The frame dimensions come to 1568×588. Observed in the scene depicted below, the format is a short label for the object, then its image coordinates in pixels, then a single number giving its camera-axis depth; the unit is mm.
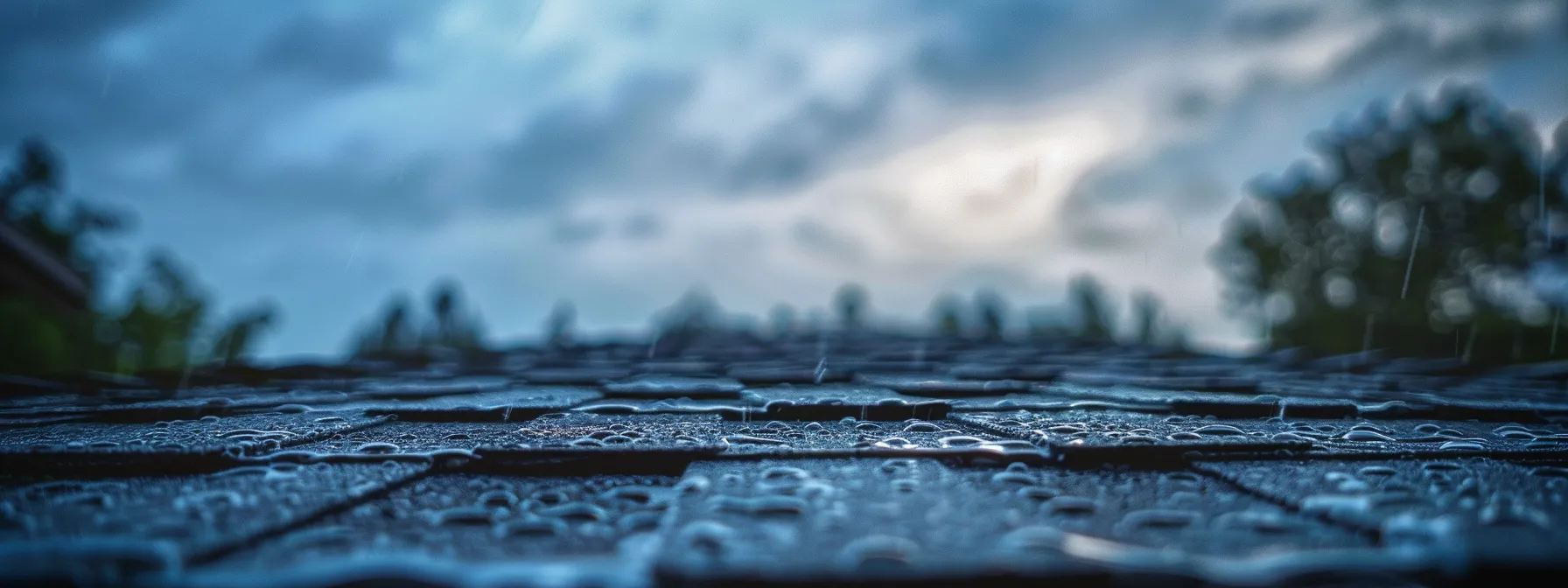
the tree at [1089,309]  14234
